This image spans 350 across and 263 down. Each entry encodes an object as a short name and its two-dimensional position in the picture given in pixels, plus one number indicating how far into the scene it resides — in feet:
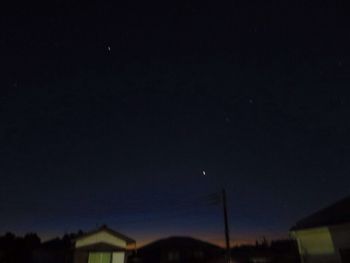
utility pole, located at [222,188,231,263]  73.29
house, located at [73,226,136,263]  85.25
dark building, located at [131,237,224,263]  143.74
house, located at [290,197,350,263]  50.03
